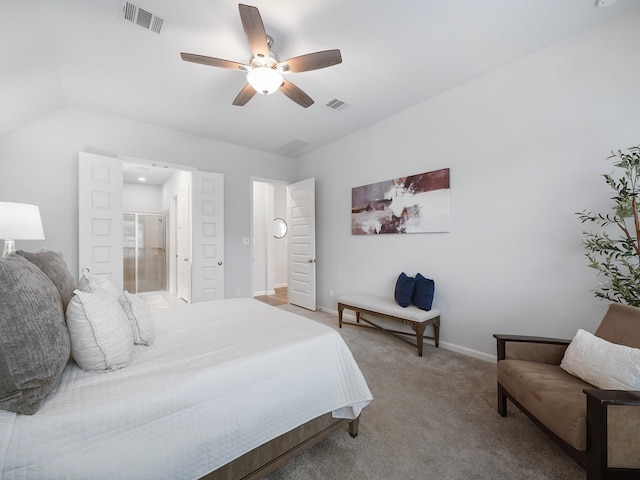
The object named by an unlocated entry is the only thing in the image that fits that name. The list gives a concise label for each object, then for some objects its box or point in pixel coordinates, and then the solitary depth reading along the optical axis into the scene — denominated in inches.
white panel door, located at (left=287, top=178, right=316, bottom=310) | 181.3
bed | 34.2
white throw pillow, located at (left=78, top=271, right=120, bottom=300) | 54.6
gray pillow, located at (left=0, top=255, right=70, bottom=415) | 33.4
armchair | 45.0
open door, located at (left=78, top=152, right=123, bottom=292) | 127.2
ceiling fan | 74.7
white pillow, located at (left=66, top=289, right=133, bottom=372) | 45.2
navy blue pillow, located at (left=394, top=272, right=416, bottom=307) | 120.3
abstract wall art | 119.4
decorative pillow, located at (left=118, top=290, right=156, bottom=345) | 58.2
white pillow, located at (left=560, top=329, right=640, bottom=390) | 52.5
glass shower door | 248.4
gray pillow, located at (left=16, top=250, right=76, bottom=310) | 52.2
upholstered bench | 109.8
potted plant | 69.3
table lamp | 75.8
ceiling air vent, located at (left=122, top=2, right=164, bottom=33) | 73.5
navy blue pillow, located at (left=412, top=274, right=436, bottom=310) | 115.0
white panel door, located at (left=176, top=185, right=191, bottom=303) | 191.5
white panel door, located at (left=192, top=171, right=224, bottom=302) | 160.4
